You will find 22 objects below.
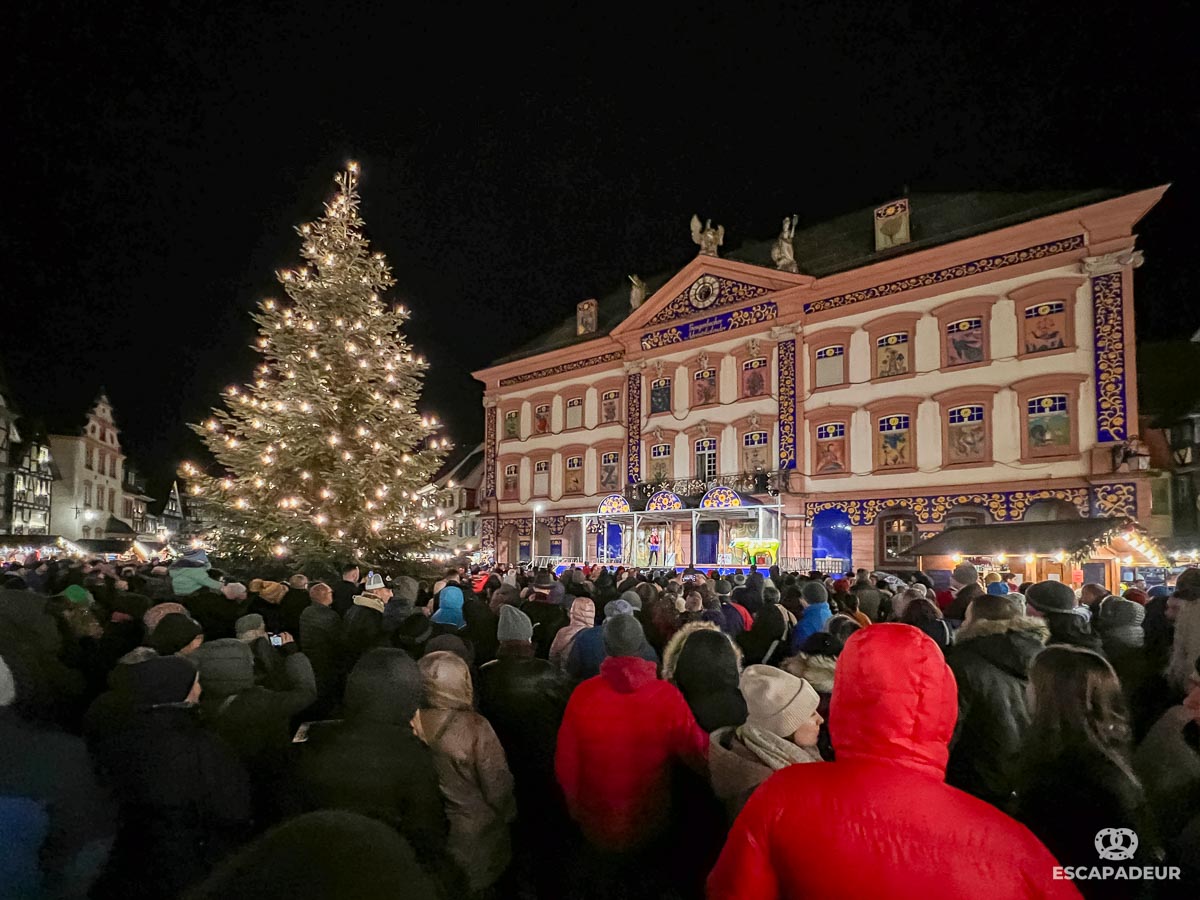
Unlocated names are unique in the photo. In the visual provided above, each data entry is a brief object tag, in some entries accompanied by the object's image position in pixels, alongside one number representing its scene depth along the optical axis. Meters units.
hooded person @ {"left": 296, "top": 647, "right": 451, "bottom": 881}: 2.63
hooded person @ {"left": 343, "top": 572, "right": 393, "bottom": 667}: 6.13
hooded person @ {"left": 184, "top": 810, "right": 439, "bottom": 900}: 0.92
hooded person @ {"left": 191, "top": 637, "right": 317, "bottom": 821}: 3.60
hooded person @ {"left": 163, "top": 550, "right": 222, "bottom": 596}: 8.73
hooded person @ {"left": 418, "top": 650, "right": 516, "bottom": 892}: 3.11
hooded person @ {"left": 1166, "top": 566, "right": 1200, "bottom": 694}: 4.42
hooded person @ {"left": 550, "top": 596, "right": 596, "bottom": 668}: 5.85
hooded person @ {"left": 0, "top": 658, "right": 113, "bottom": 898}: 2.25
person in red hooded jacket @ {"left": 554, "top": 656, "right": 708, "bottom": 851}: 3.22
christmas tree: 13.92
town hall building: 21.27
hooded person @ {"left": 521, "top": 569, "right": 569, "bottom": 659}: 6.58
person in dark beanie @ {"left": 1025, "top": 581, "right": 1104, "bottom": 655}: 5.09
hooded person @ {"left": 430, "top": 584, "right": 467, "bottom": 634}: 7.23
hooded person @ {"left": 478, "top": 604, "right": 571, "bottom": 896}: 4.21
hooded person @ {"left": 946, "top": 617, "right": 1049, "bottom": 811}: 3.74
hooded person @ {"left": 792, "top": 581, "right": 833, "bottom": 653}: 6.41
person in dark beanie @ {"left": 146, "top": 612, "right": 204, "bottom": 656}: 4.63
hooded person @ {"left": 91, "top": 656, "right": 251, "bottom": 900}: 2.64
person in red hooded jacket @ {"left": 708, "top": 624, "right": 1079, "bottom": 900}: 1.67
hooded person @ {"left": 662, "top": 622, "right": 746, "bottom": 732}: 3.62
